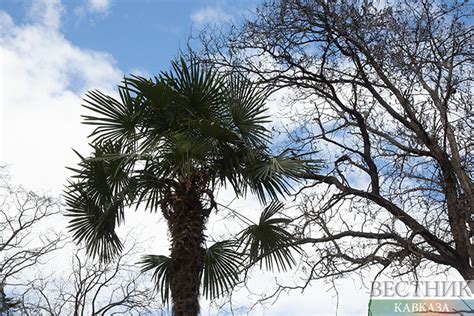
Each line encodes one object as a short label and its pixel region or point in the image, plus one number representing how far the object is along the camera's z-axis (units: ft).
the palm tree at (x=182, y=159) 24.11
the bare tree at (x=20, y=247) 48.19
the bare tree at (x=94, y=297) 48.91
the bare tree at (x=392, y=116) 28.91
